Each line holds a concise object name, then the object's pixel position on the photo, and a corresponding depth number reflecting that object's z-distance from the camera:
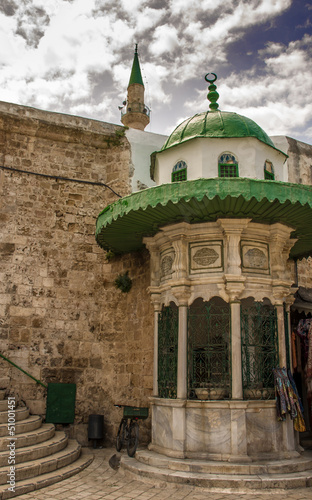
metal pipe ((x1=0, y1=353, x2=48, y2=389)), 8.41
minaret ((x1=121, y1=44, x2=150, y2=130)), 27.12
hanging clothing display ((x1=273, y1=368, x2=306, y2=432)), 6.37
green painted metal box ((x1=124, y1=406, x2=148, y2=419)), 7.28
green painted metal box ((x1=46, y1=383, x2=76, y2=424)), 8.45
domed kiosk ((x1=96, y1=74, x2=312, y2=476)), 6.20
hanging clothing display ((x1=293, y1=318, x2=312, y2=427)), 8.04
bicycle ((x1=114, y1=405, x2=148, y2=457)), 7.11
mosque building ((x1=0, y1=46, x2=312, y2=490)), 6.25
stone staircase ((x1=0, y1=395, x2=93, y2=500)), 5.68
